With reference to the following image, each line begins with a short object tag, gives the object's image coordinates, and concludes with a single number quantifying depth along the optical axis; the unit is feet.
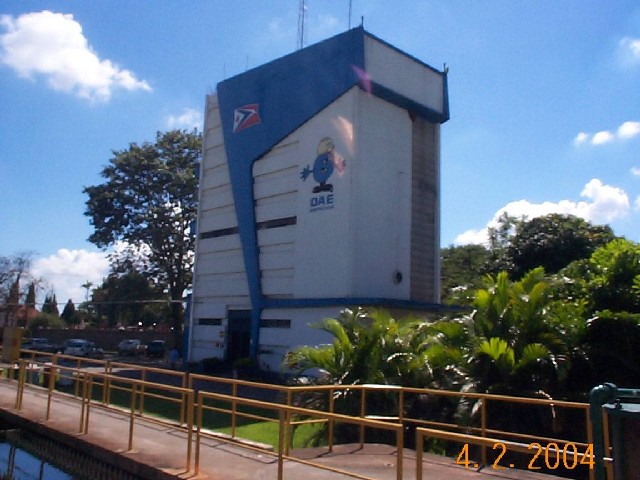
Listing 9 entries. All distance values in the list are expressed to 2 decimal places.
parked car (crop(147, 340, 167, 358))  155.94
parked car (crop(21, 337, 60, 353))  159.94
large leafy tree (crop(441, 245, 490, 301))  137.59
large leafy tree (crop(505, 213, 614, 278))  95.81
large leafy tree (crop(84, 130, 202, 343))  140.97
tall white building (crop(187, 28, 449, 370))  79.15
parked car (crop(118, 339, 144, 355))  167.22
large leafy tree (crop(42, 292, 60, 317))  279.61
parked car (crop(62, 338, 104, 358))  143.19
